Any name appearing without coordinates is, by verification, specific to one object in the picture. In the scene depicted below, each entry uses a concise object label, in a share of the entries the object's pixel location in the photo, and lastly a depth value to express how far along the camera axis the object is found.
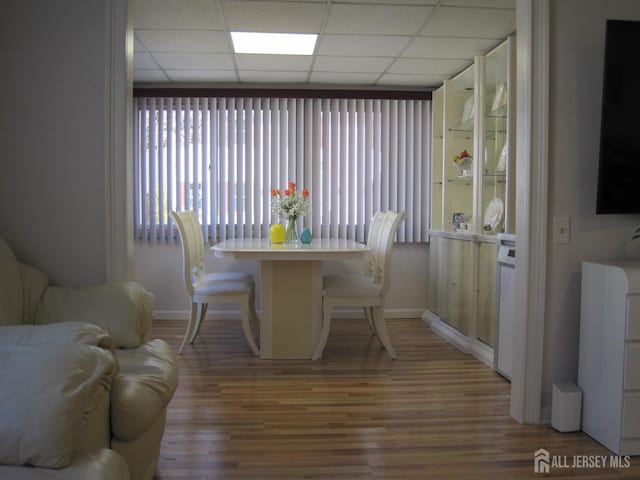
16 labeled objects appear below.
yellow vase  4.62
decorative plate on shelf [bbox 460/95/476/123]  4.78
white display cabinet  3.95
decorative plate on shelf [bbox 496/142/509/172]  3.92
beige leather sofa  1.27
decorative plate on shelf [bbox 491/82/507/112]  3.99
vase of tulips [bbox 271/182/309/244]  4.57
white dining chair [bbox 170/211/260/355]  4.10
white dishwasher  3.44
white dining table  4.02
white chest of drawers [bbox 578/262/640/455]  2.35
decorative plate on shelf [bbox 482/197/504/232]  4.04
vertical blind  5.51
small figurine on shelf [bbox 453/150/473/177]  4.80
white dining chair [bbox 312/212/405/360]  3.99
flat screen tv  2.54
